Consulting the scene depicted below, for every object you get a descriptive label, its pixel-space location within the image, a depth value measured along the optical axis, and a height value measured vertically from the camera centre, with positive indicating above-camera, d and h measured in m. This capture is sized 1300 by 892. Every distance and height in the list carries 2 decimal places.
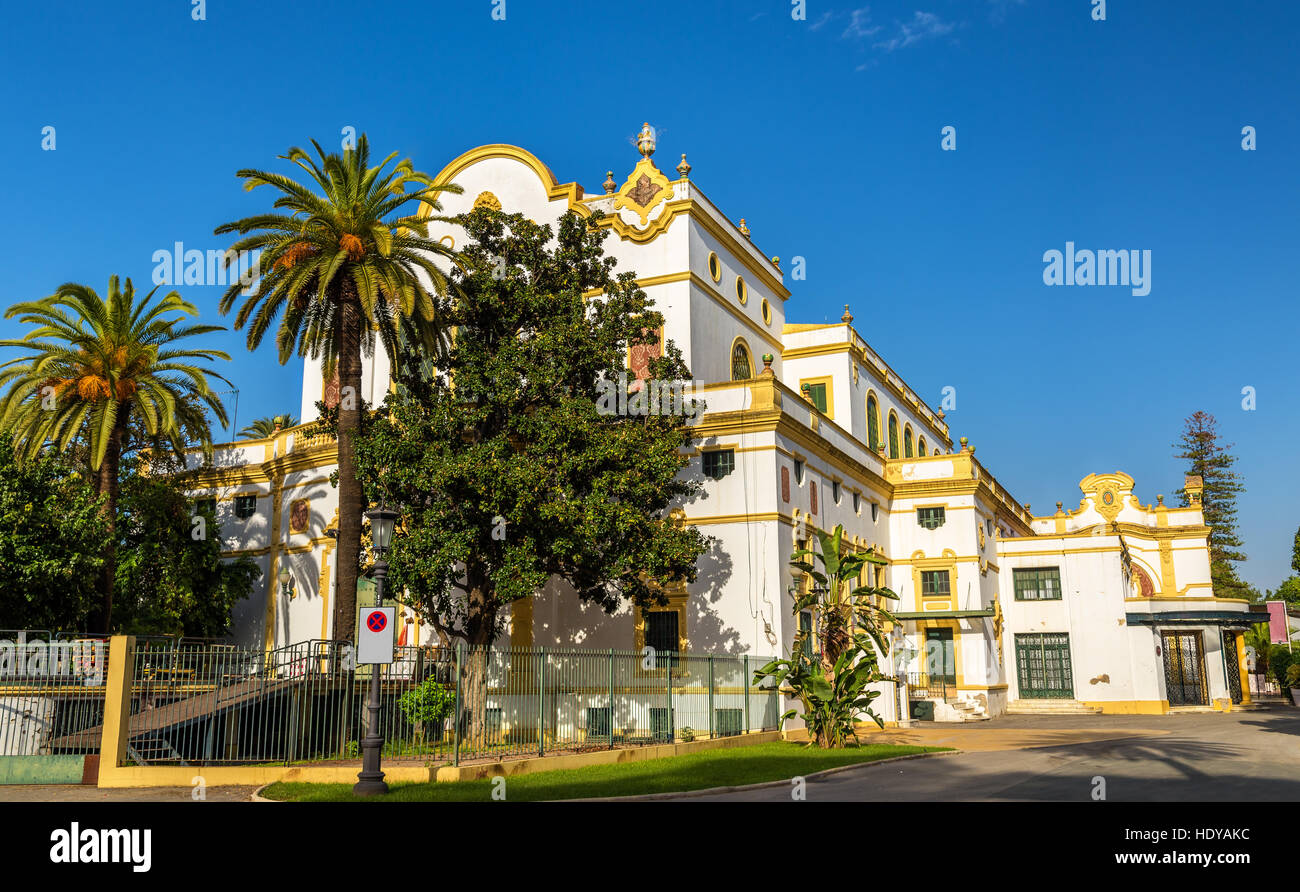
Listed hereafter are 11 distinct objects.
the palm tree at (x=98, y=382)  27.98 +7.13
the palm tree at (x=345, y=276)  23.48 +8.29
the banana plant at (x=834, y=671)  22.33 -0.90
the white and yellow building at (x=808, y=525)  28.52 +3.74
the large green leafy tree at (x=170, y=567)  33.62 +2.43
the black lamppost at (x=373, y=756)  14.18 -1.65
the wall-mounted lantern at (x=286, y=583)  35.50 +1.89
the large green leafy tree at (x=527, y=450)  22.03 +4.08
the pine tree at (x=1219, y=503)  74.38 +9.28
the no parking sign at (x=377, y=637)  14.23 +0.00
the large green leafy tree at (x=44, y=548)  25.19 +2.34
